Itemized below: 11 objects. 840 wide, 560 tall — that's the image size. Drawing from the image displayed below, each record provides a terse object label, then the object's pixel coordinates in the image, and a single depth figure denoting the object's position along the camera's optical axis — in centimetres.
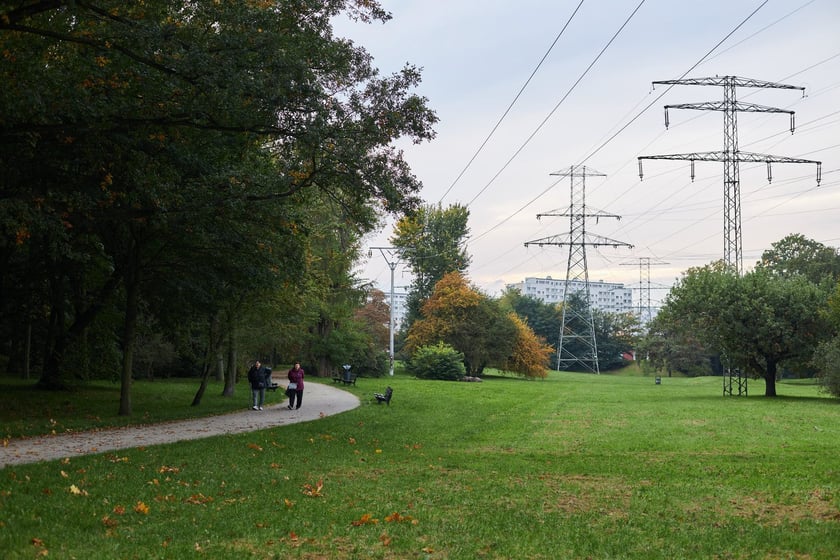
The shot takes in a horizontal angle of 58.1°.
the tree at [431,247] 7575
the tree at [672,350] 8462
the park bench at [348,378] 4169
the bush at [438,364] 5612
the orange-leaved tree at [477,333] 6372
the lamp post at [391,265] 5366
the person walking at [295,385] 2597
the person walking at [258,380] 2556
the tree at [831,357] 3553
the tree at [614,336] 10125
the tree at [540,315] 10706
